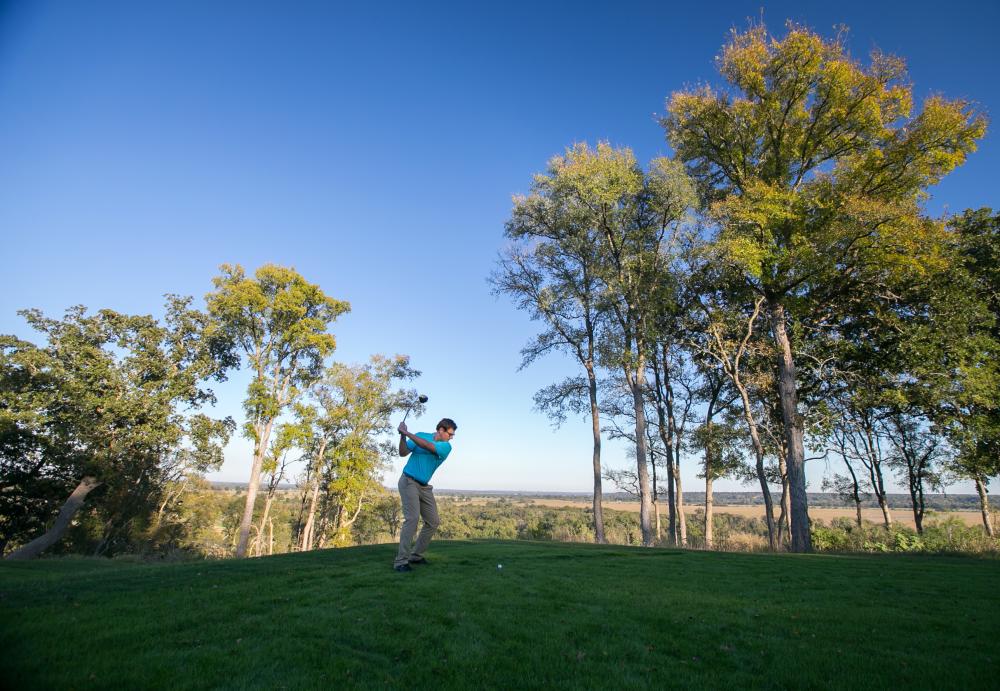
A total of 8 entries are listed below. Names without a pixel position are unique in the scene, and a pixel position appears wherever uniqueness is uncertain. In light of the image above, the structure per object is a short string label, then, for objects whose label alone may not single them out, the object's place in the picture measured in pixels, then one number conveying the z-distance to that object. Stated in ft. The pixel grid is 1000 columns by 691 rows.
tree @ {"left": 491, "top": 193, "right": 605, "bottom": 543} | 71.61
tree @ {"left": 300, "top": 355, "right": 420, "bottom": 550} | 98.32
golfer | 25.23
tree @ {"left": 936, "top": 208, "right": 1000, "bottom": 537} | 50.85
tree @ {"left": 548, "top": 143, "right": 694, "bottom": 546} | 65.72
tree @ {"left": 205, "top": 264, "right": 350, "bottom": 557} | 85.40
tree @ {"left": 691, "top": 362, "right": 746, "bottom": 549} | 79.10
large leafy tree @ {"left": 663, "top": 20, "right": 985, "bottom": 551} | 52.08
